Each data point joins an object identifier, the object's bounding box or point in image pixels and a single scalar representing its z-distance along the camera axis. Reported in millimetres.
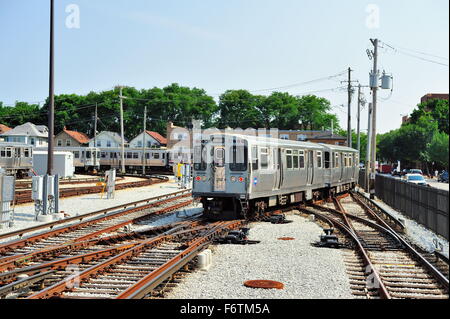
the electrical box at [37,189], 16578
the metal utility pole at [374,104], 28578
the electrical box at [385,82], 28500
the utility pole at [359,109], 49344
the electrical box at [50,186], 16984
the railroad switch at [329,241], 11469
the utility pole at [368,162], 30638
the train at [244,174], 15406
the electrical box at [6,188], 14318
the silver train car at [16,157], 42469
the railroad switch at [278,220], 15984
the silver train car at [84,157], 61000
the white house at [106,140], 77375
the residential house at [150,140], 78000
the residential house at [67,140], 80375
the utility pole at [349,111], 42219
